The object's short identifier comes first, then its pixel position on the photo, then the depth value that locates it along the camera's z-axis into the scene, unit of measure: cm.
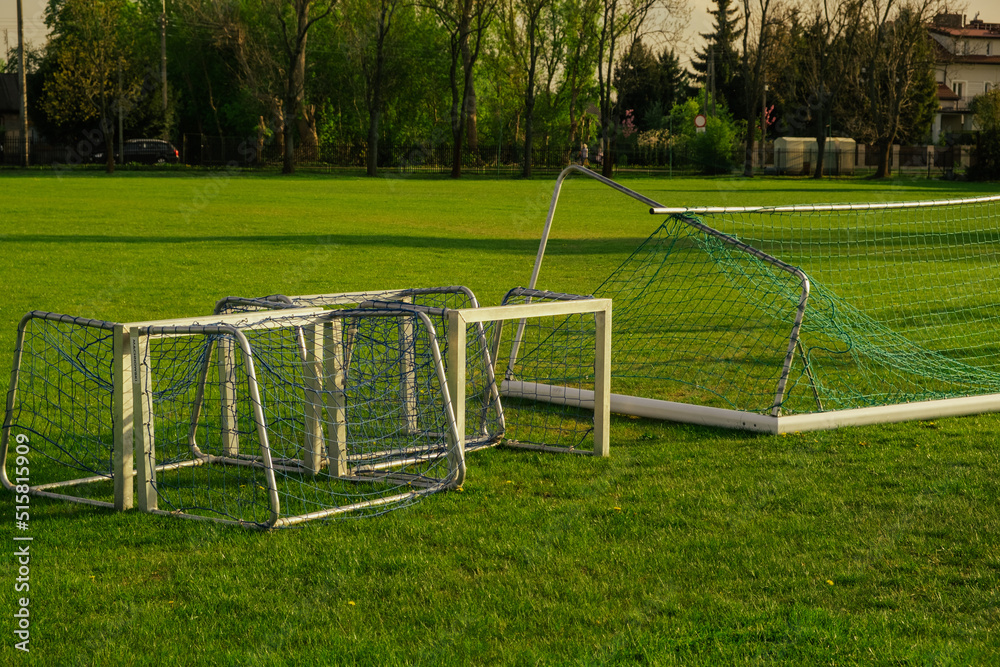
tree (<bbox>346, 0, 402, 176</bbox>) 6041
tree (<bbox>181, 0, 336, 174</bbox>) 5888
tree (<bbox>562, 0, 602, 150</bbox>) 5969
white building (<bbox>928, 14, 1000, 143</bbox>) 8298
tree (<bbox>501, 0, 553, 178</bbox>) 5394
